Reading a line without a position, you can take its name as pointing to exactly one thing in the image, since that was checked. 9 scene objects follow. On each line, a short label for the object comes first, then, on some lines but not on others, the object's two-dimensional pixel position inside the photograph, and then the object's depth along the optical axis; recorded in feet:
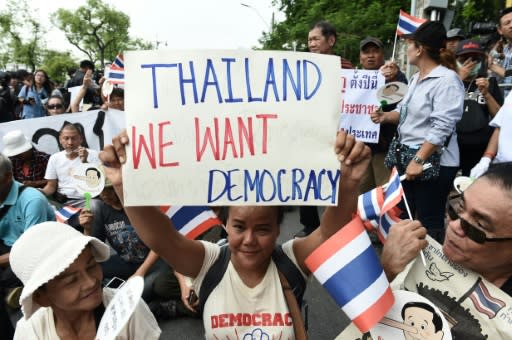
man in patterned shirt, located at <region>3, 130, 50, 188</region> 14.84
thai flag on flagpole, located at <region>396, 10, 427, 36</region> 14.39
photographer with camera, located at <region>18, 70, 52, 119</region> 30.25
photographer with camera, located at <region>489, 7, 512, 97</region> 12.49
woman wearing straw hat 5.06
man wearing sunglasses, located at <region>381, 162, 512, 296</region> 4.42
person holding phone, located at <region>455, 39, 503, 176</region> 13.25
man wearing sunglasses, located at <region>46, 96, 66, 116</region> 19.66
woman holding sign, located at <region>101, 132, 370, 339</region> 5.17
